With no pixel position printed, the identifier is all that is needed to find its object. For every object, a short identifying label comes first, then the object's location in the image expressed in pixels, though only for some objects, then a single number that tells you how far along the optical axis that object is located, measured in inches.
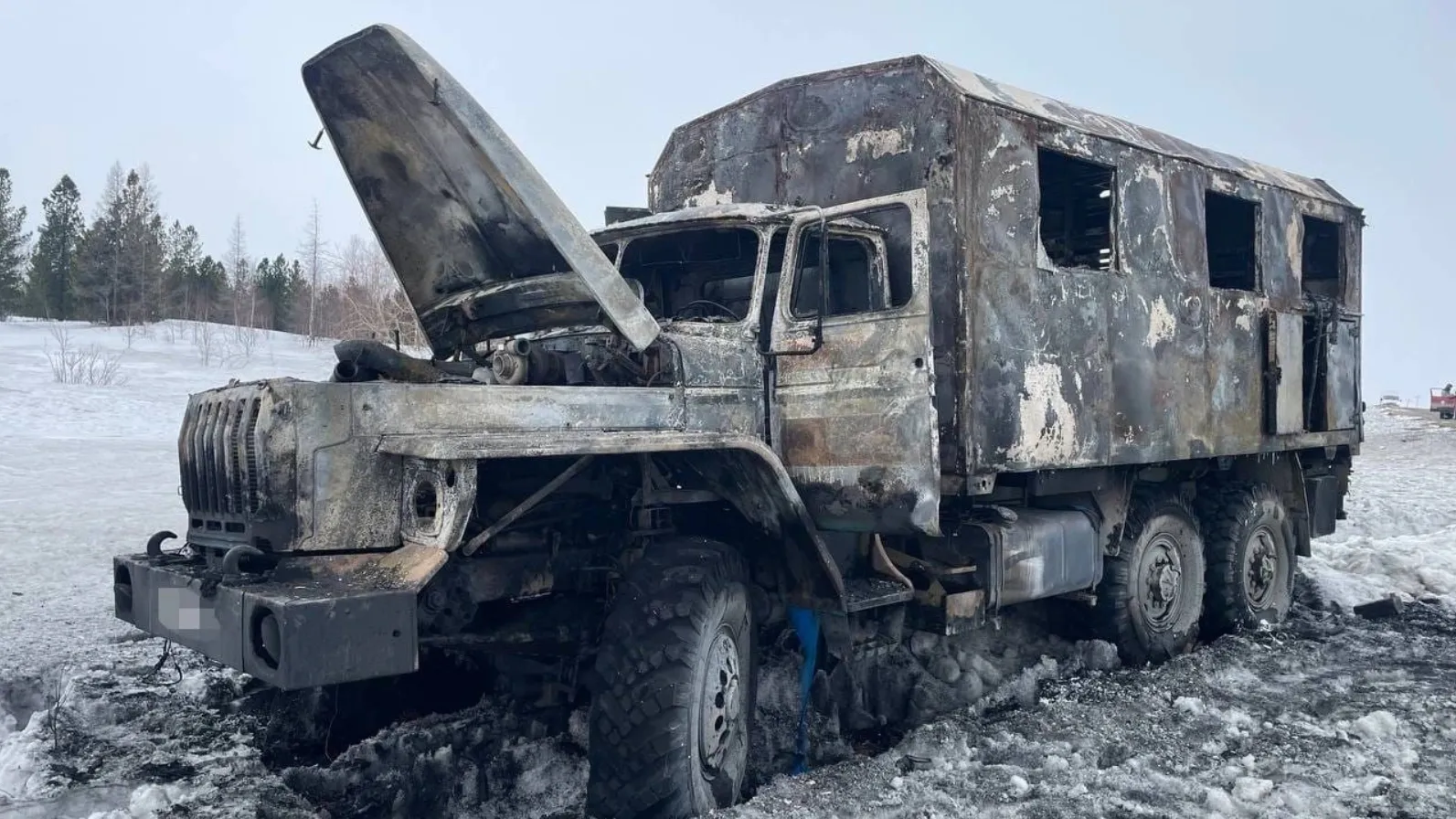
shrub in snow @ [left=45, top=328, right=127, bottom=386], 855.7
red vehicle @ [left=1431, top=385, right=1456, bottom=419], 1362.0
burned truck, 131.7
